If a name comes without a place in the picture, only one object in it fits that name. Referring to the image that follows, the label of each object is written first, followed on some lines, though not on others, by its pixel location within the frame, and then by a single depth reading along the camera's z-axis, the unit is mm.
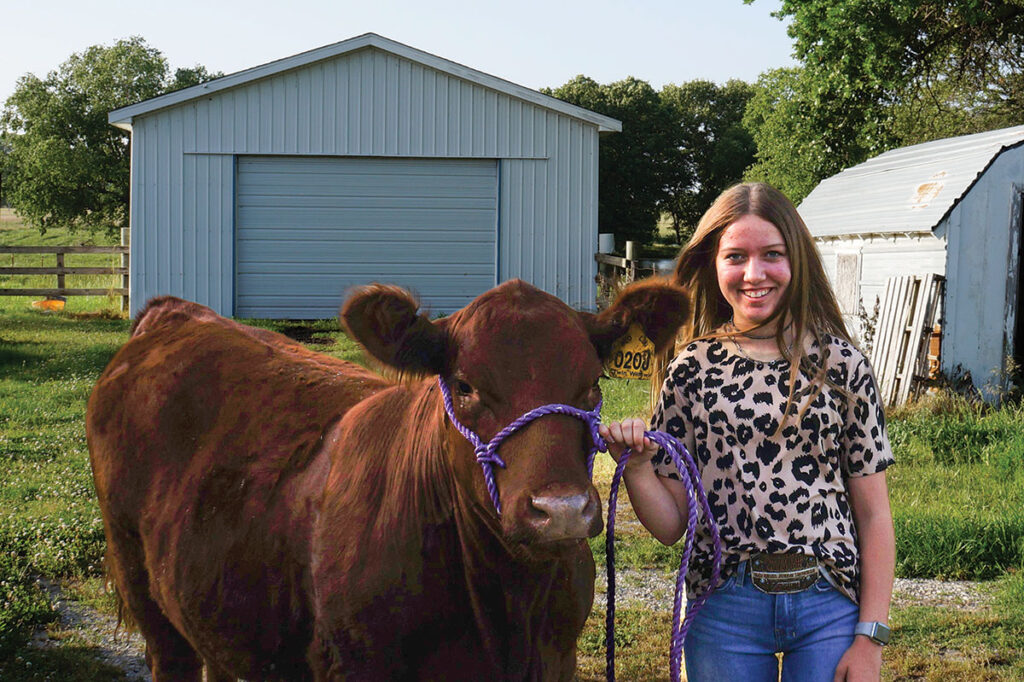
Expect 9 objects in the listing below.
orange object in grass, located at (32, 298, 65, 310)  19156
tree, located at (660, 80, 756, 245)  45625
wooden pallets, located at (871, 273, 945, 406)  10719
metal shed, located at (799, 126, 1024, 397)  10672
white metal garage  17328
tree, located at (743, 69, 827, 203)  20969
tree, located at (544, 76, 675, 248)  43219
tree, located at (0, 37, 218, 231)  38469
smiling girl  2367
